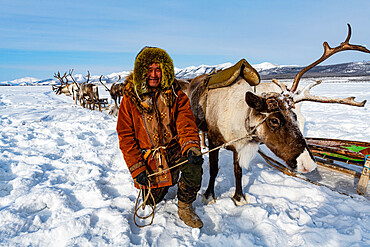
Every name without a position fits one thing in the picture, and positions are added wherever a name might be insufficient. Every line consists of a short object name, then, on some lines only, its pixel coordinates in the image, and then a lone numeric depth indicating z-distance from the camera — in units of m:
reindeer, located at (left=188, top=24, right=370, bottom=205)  2.05
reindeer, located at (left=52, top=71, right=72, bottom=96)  21.44
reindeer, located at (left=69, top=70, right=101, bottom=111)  12.25
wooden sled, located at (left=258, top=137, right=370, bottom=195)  2.87
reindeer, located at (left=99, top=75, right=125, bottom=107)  10.08
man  2.21
